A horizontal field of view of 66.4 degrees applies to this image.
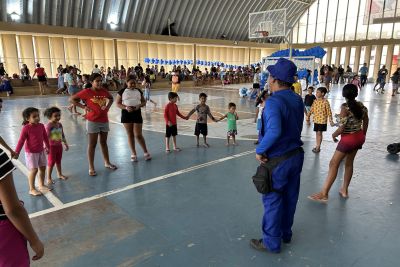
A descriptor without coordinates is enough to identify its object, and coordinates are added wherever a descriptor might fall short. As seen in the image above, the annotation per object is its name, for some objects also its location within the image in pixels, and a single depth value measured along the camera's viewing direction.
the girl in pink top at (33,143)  4.52
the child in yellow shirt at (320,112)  6.77
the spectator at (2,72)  18.28
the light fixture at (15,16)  20.38
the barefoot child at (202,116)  7.44
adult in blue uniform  2.98
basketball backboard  21.08
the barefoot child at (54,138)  5.06
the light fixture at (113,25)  25.48
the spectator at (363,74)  25.00
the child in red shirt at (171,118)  7.04
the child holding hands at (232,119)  7.58
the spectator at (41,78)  18.64
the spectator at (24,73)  20.02
